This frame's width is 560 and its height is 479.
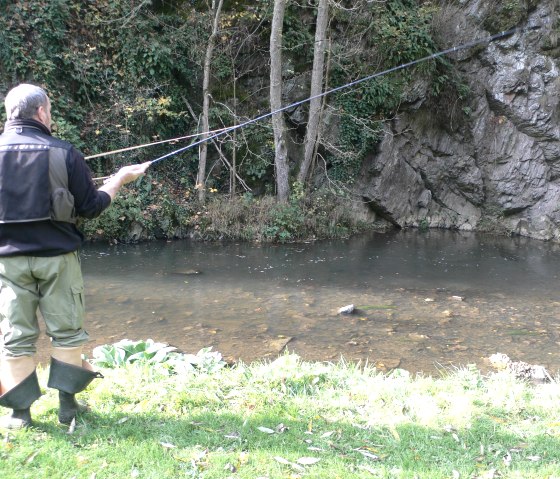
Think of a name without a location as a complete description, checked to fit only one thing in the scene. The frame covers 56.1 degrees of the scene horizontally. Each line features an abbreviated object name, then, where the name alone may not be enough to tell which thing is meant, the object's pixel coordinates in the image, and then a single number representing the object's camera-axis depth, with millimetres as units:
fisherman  2932
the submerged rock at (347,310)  7643
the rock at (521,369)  5074
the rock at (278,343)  6213
